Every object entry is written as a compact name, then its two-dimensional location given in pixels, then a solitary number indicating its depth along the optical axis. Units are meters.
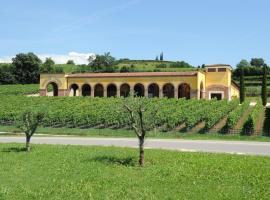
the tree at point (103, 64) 111.50
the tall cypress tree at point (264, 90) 66.75
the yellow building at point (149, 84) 68.56
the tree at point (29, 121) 23.03
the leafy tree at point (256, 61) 150.12
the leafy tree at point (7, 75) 109.56
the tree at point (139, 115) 18.75
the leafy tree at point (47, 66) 116.04
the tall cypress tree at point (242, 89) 70.69
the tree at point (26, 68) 111.50
